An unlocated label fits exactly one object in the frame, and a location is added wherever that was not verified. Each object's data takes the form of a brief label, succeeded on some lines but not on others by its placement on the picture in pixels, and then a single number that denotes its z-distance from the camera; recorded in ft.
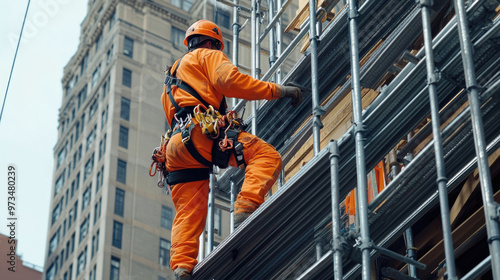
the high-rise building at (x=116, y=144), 205.46
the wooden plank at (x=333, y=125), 47.97
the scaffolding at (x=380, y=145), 29.58
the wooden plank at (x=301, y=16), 49.03
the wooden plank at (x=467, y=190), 37.22
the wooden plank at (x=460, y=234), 36.52
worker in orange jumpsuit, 36.04
